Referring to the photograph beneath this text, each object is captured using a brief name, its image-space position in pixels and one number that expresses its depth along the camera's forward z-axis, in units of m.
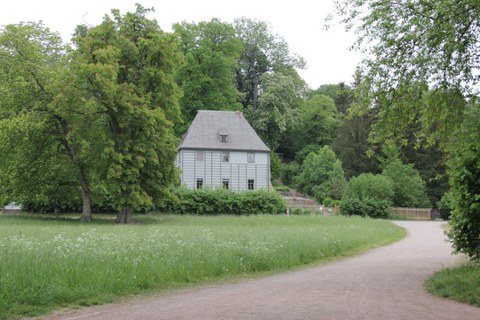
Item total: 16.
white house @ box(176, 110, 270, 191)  58.41
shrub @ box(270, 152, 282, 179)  73.94
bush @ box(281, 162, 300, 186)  76.56
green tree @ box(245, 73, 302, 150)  70.62
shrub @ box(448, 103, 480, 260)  11.35
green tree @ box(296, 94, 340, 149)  80.31
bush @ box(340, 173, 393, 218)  50.41
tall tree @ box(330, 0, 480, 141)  12.42
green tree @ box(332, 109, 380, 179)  67.38
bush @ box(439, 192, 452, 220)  53.79
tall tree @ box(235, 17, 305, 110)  79.25
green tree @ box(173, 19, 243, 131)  65.56
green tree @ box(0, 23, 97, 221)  33.78
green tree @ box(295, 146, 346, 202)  63.09
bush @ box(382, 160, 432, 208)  56.74
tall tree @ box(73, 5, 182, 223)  33.94
